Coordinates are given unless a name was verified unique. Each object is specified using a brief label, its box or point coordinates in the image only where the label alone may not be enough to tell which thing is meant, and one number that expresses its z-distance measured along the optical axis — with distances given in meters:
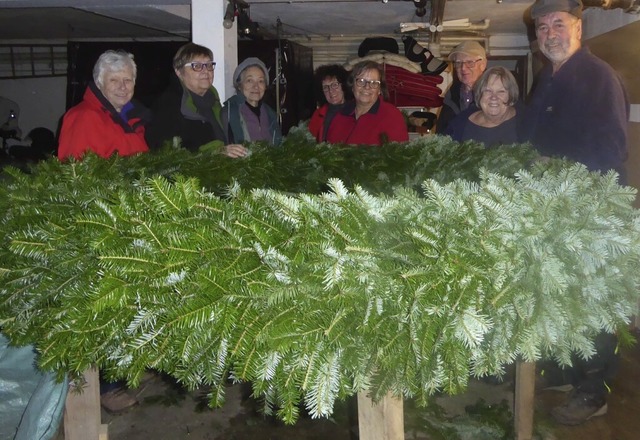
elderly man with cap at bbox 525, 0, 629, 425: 2.46
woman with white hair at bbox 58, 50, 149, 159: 2.58
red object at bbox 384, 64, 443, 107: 6.61
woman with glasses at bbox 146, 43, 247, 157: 3.02
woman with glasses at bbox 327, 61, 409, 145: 3.66
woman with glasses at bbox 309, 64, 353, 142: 4.59
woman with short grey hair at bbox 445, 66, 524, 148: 3.05
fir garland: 1.12
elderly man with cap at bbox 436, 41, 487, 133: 3.75
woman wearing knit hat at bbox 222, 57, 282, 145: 3.48
